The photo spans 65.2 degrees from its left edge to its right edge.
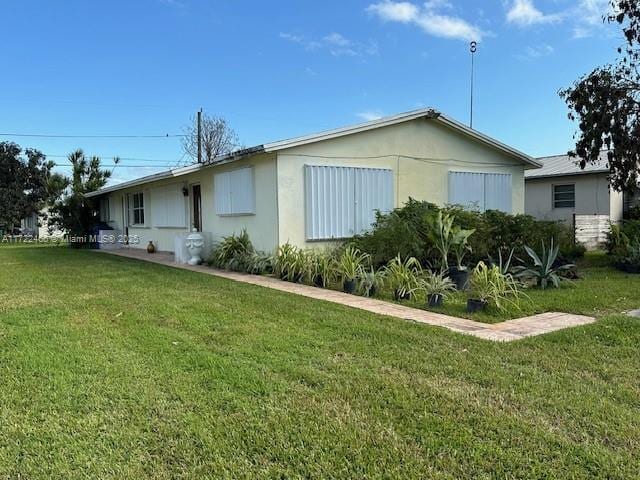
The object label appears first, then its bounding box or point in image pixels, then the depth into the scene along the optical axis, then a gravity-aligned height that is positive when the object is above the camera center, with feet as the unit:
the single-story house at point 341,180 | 35.86 +3.26
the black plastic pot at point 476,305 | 21.24 -3.73
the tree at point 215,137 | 108.88 +18.42
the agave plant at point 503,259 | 33.98 -2.97
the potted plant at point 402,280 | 24.66 -3.11
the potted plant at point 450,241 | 27.45 -1.29
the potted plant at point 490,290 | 21.35 -3.18
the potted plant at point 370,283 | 25.97 -3.34
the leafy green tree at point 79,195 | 67.56 +3.90
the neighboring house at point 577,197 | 52.70 +2.35
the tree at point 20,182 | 89.92 +7.57
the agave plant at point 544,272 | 26.81 -3.00
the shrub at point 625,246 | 33.14 -2.18
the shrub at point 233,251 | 36.86 -2.31
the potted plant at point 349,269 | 26.86 -2.78
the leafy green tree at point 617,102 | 37.05 +8.70
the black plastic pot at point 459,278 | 27.37 -3.28
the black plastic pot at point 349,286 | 26.71 -3.59
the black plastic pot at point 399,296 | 24.48 -3.84
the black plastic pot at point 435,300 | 22.48 -3.68
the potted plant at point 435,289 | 22.57 -3.32
